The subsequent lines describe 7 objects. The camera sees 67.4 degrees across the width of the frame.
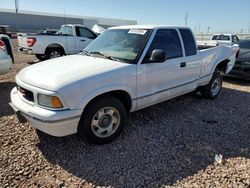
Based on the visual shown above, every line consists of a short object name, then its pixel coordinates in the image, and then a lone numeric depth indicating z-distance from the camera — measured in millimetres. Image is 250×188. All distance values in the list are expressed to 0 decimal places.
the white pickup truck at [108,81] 2419
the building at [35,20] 41769
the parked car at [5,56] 4811
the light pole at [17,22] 36480
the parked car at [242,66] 6056
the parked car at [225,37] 12746
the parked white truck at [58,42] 8200
